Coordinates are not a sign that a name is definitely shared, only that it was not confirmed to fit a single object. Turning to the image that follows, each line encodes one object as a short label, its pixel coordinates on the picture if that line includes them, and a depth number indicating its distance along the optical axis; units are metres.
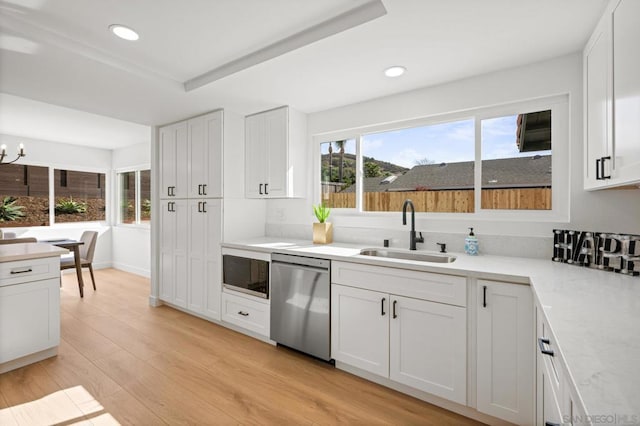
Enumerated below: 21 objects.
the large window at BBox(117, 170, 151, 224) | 5.59
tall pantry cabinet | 3.25
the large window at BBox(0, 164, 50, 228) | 5.00
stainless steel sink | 2.35
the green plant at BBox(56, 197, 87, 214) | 5.61
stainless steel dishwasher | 2.42
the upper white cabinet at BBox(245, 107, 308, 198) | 3.12
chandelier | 3.56
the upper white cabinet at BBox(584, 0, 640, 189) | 1.24
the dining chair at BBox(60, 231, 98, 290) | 4.32
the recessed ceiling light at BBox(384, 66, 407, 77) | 2.22
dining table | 4.23
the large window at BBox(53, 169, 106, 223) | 5.60
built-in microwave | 2.85
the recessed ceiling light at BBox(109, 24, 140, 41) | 1.87
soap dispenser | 2.30
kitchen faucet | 2.52
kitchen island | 2.32
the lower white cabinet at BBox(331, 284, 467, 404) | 1.87
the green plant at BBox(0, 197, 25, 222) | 4.97
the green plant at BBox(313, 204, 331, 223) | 3.04
